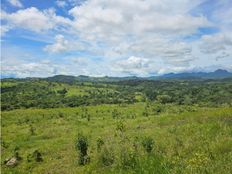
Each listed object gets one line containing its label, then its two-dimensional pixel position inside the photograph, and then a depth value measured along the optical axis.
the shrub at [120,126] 9.68
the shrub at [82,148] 10.46
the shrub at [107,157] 7.75
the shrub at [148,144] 7.78
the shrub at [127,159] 6.04
